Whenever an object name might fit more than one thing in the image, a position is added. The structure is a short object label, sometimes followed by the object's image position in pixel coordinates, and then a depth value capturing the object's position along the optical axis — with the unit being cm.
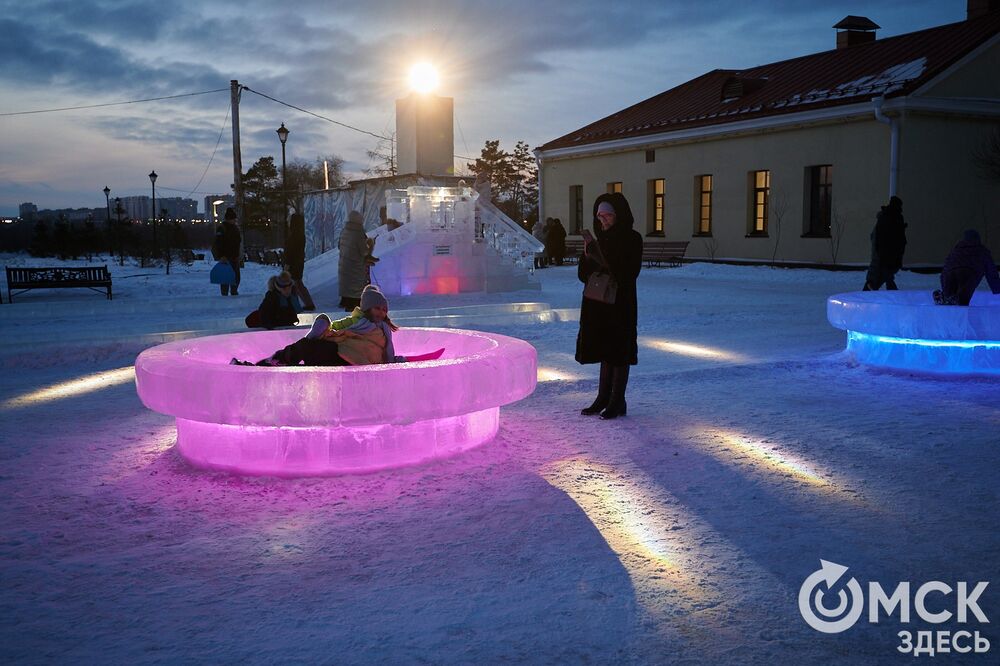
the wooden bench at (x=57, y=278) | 1631
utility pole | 2452
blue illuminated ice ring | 801
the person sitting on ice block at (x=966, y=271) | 873
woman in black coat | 648
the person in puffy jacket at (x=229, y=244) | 1667
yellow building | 2236
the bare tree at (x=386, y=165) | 5226
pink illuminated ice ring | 501
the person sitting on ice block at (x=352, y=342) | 598
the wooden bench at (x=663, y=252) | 2808
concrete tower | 1992
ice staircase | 1709
